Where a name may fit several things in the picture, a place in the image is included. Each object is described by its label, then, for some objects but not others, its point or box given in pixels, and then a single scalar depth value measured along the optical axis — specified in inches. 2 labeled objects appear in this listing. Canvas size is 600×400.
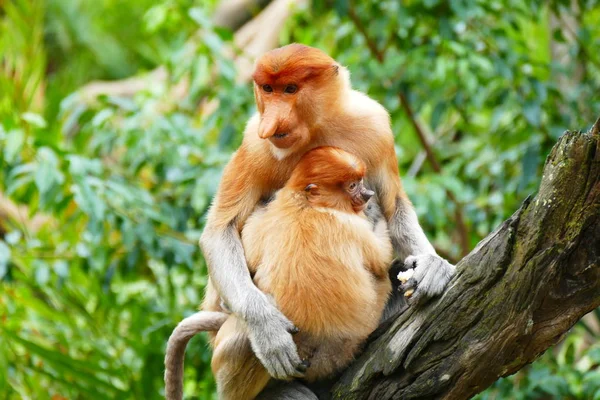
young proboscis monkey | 227.6
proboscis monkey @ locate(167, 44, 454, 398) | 227.8
